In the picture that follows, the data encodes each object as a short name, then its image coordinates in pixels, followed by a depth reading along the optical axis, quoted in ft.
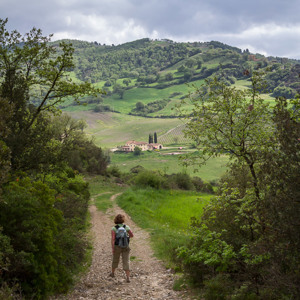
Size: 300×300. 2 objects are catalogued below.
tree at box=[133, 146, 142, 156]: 435.12
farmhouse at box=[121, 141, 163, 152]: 459.73
